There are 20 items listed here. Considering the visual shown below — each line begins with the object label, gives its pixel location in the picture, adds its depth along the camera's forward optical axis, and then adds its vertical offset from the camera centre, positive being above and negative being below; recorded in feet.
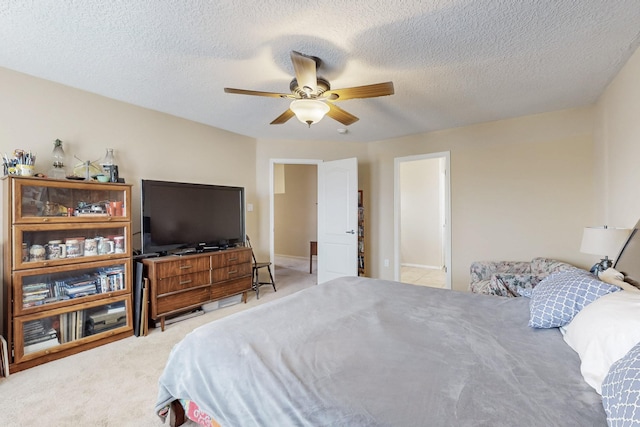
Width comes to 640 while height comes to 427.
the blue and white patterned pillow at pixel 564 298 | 4.37 -1.39
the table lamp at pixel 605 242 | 6.82 -0.75
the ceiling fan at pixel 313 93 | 6.46 +2.99
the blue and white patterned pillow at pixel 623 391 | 2.22 -1.54
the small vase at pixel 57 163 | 8.30 +1.56
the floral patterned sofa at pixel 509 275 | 8.24 -2.06
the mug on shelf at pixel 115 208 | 8.93 +0.23
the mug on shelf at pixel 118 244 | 8.94 -0.90
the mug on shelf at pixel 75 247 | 8.07 -0.89
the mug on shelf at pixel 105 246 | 8.64 -0.95
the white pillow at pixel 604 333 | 3.14 -1.46
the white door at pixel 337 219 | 14.20 -0.26
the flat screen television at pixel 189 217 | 9.84 -0.06
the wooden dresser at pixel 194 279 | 9.36 -2.37
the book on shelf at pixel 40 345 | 7.22 -3.39
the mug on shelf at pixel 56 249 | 7.73 -0.93
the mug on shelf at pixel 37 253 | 7.39 -0.97
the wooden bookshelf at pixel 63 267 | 7.04 -1.41
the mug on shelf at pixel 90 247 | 8.35 -0.93
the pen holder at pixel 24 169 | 7.39 +1.23
